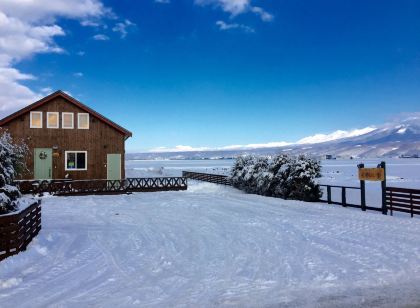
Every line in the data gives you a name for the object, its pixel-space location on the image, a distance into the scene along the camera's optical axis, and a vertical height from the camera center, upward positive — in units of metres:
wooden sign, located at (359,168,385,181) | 16.36 -0.75
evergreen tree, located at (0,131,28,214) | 9.88 -0.39
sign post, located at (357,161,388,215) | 16.03 -0.84
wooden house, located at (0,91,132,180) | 25.98 +1.37
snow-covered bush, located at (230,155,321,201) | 21.58 -1.21
